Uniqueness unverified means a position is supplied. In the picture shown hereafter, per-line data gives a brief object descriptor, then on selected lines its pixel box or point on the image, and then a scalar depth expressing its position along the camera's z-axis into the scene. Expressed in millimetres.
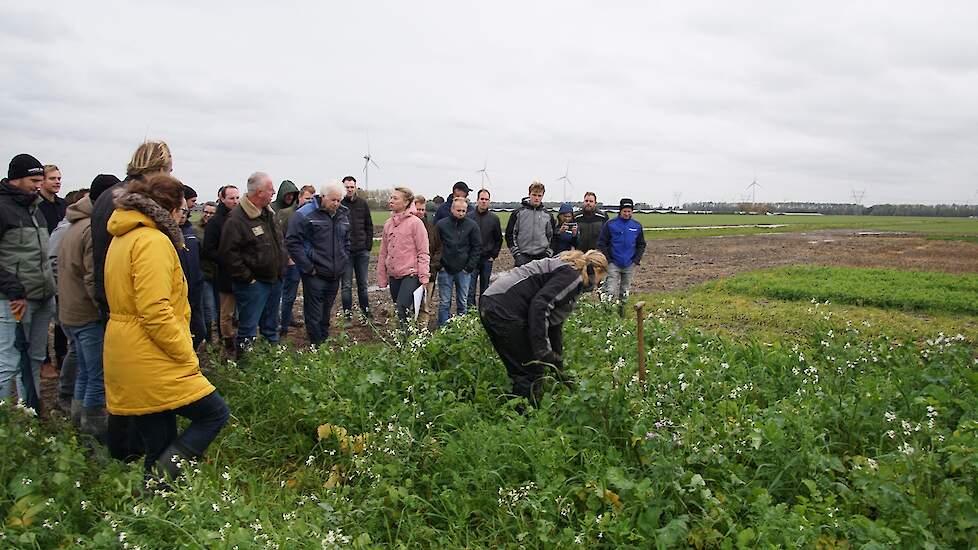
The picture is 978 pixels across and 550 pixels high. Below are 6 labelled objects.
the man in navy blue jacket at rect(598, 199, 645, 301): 10555
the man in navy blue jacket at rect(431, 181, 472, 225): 10237
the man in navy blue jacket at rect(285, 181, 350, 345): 8117
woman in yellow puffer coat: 3912
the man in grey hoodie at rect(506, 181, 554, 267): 10453
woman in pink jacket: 8344
